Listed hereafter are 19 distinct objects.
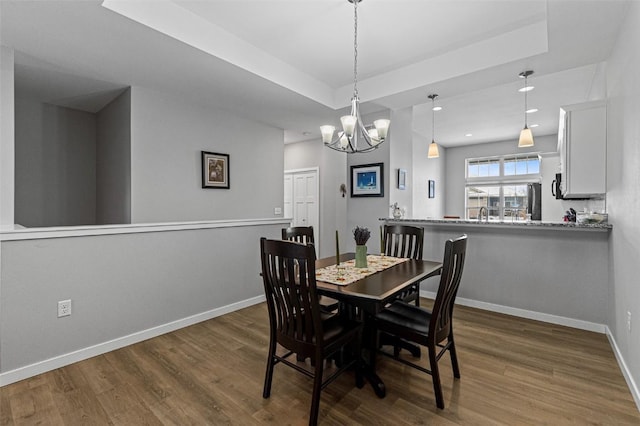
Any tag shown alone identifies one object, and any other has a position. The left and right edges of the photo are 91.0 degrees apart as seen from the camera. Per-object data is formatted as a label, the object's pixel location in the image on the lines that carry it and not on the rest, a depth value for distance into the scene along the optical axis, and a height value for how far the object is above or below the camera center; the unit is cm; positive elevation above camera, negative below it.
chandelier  249 +66
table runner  208 -45
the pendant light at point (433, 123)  364 +131
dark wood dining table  174 -47
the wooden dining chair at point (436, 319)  186 -72
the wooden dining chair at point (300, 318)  169 -63
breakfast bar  299 -60
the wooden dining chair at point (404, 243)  284 -32
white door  599 +23
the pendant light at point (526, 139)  339 +78
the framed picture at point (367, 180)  421 +41
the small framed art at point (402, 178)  432 +44
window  704 +63
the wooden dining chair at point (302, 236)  268 -24
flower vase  243 -36
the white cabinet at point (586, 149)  276 +56
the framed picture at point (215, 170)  392 +51
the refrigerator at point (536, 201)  559 +17
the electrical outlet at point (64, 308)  243 -77
